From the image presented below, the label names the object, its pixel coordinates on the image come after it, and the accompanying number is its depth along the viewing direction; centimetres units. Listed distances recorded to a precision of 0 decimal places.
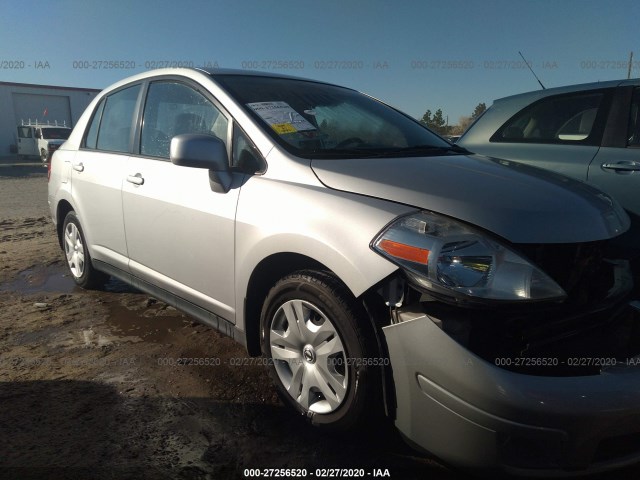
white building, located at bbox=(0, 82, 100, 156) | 3222
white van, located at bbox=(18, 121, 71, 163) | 2444
